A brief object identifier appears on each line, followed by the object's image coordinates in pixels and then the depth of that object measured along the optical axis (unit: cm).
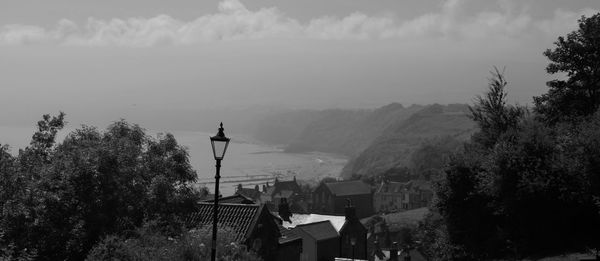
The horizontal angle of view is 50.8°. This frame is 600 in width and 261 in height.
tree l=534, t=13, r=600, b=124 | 4019
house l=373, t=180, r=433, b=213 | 15250
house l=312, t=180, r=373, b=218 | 14100
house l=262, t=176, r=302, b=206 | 15150
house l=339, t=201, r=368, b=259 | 5467
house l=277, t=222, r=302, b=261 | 3038
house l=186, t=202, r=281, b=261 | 2636
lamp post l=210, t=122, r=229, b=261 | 1528
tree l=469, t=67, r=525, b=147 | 4491
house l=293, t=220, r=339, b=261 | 4969
